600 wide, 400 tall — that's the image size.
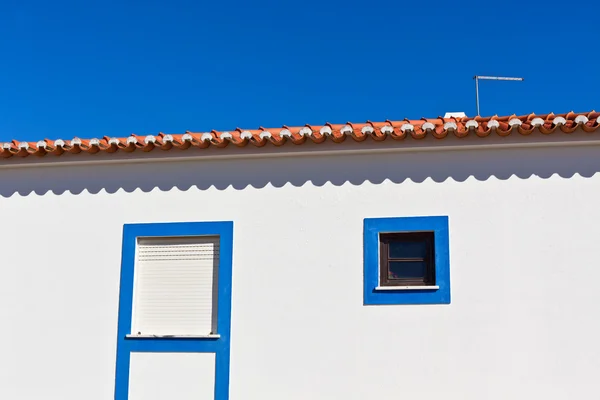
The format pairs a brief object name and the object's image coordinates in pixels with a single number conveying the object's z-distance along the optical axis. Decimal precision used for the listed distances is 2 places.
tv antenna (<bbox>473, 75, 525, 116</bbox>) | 11.53
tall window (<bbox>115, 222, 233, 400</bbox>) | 8.24
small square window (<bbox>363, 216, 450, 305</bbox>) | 7.91
